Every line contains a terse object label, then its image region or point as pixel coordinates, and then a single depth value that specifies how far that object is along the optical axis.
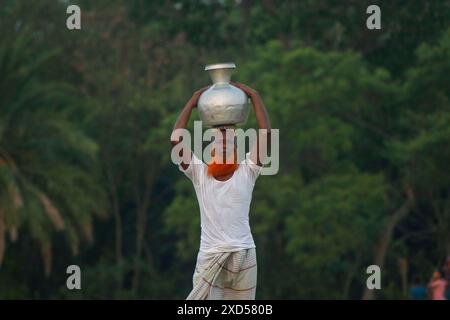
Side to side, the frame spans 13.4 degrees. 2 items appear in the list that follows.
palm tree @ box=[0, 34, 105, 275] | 39.27
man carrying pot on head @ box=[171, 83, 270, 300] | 10.35
